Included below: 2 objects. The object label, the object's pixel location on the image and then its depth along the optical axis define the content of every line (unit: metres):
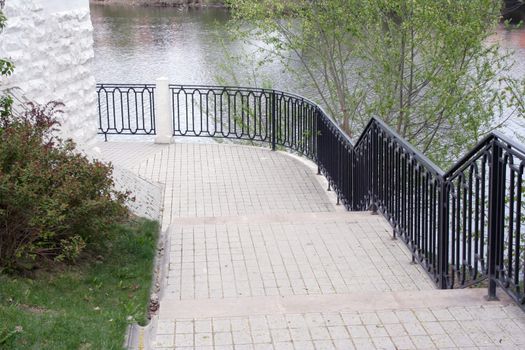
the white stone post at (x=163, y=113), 13.30
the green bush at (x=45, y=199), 5.73
